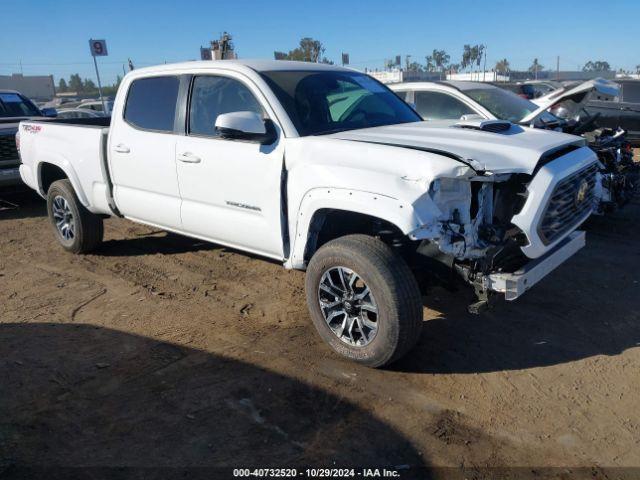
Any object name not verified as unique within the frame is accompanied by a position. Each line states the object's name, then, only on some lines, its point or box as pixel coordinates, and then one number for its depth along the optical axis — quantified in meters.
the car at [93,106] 21.72
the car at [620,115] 12.12
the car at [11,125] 8.56
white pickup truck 3.32
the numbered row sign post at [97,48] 16.77
